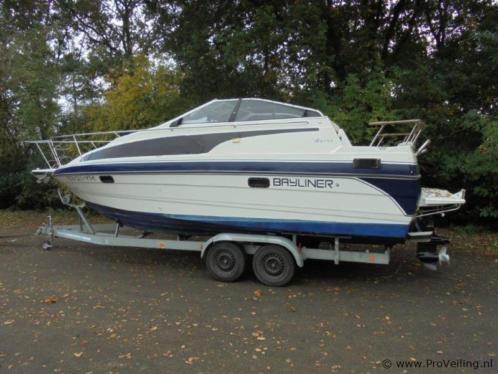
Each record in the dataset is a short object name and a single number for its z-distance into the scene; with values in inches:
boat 214.5
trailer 229.8
